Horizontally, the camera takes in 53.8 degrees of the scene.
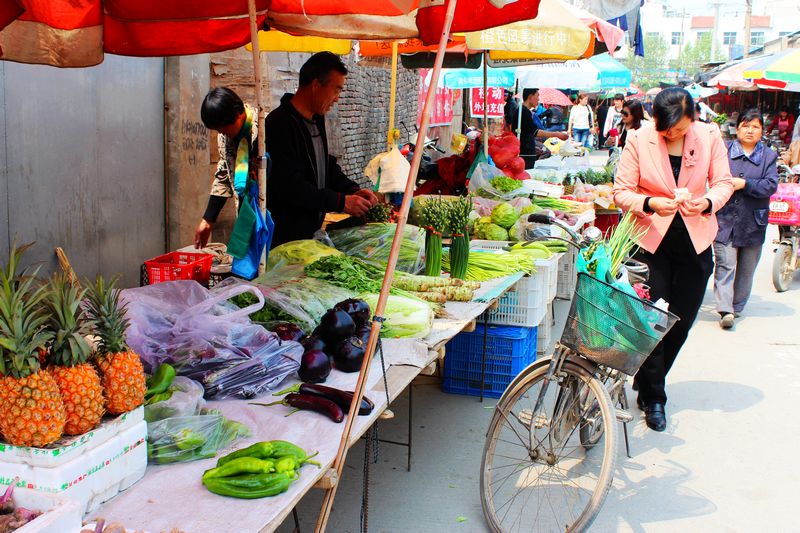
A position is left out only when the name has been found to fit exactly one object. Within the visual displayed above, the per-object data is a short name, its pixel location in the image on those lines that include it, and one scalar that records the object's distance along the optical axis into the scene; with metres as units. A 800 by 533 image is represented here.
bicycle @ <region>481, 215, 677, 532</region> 3.54
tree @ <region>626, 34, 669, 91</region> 88.16
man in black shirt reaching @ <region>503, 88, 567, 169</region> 13.95
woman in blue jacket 7.79
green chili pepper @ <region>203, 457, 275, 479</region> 2.52
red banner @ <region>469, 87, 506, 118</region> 19.14
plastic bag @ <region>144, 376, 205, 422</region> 2.83
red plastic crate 4.66
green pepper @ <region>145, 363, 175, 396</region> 2.98
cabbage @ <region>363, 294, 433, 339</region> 4.13
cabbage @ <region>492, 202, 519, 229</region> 6.96
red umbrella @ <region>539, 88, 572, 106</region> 30.22
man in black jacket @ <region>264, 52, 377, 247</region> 5.36
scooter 9.70
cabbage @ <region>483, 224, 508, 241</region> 6.79
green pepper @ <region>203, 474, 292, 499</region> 2.47
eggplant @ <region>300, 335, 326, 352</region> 3.65
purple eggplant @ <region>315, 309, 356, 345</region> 3.73
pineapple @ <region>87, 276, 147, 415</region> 2.51
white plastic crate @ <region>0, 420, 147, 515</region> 2.25
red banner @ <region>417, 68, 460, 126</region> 19.09
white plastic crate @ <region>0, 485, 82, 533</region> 2.01
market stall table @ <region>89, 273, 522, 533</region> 2.36
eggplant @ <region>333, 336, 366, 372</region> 3.62
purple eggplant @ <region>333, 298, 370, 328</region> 3.95
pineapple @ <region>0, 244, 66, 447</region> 2.24
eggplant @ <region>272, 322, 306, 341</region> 3.76
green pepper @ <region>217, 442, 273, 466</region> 2.66
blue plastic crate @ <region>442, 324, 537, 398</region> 5.86
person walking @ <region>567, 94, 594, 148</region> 25.72
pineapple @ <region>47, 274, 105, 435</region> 2.36
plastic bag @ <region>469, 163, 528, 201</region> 8.27
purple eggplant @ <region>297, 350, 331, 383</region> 3.44
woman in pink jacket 5.12
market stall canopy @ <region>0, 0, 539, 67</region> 3.97
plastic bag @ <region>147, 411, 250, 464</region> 2.70
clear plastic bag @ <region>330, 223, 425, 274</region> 5.41
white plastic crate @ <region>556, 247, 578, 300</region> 8.30
